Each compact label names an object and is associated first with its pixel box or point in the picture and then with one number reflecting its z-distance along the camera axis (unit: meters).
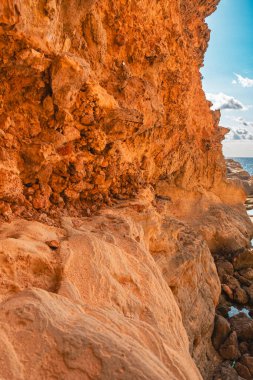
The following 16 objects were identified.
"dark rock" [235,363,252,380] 7.82
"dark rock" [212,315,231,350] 8.82
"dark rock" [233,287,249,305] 11.77
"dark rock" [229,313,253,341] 9.26
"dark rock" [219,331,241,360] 8.37
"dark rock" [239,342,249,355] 8.74
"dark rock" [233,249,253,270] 14.23
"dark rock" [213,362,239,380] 7.47
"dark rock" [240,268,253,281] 13.48
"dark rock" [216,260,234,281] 13.41
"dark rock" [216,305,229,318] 10.50
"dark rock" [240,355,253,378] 8.00
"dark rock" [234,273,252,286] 13.07
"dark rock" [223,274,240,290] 12.39
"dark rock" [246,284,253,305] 11.90
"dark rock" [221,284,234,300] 11.89
